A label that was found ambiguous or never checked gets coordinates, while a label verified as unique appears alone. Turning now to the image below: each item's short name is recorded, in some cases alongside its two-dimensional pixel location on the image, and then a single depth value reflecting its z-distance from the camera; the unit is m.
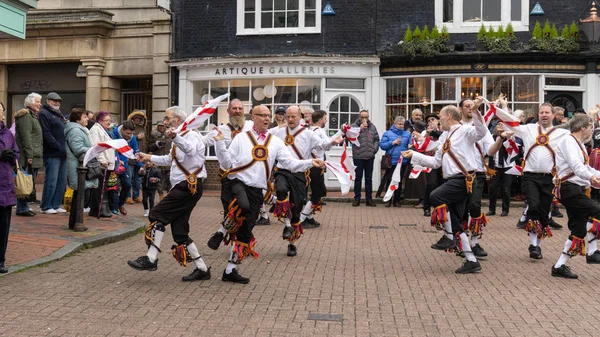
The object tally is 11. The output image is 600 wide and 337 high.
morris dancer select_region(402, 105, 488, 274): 8.57
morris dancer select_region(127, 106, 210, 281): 7.68
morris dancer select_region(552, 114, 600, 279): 8.22
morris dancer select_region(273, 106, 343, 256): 9.66
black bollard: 10.73
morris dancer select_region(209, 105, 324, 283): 7.67
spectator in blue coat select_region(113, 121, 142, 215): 13.60
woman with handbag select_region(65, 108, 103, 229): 11.98
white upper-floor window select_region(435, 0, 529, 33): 19.78
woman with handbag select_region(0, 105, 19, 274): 7.70
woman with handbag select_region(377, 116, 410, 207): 16.72
